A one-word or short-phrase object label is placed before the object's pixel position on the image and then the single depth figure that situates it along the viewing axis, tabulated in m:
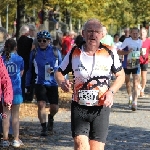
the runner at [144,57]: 14.25
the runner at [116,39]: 24.43
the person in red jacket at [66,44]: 21.56
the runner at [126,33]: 22.60
